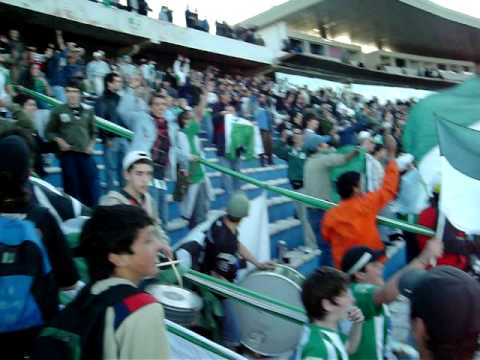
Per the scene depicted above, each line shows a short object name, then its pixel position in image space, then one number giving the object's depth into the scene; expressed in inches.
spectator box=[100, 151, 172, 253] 120.2
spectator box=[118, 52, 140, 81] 414.2
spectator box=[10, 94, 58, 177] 166.0
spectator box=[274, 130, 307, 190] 258.2
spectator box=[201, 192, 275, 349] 141.3
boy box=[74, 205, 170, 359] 52.5
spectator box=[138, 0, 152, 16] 659.0
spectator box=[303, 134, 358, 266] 209.5
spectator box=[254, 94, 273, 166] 372.2
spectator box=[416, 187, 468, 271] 137.0
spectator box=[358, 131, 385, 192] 222.1
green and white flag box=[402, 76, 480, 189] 128.6
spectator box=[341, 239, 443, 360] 100.1
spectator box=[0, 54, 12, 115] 181.9
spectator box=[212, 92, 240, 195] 274.8
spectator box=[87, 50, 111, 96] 376.0
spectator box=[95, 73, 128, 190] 217.0
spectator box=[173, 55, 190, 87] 481.7
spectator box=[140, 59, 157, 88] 434.9
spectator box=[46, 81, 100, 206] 179.8
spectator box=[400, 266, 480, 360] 44.8
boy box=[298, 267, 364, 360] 85.3
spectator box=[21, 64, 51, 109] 264.7
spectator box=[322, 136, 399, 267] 145.6
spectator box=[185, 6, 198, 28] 757.8
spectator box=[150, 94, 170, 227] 190.5
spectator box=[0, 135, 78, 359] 64.7
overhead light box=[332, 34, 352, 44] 1480.1
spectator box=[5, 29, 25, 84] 264.2
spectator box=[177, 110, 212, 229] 205.7
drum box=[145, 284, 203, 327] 91.4
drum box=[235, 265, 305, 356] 133.4
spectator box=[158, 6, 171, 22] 701.9
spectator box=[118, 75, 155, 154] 181.2
